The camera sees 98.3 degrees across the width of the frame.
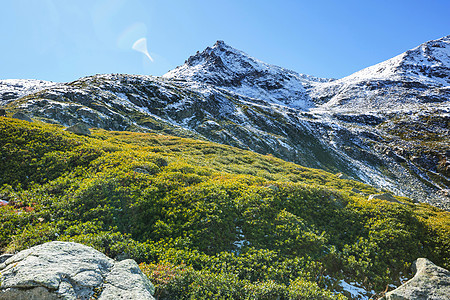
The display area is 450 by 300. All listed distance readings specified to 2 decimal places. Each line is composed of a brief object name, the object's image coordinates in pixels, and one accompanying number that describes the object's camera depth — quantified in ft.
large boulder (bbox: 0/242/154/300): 18.13
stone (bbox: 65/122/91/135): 100.25
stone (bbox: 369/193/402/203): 74.74
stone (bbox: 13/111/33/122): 118.91
